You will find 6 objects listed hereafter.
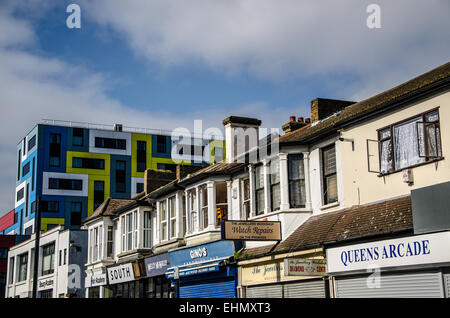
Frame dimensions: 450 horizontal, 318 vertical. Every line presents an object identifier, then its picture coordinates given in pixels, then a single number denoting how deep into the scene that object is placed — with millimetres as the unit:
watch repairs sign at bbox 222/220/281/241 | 21438
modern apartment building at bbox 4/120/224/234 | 76062
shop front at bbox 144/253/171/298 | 30964
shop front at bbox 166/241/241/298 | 24719
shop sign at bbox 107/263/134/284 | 34781
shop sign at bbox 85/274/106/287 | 38875
